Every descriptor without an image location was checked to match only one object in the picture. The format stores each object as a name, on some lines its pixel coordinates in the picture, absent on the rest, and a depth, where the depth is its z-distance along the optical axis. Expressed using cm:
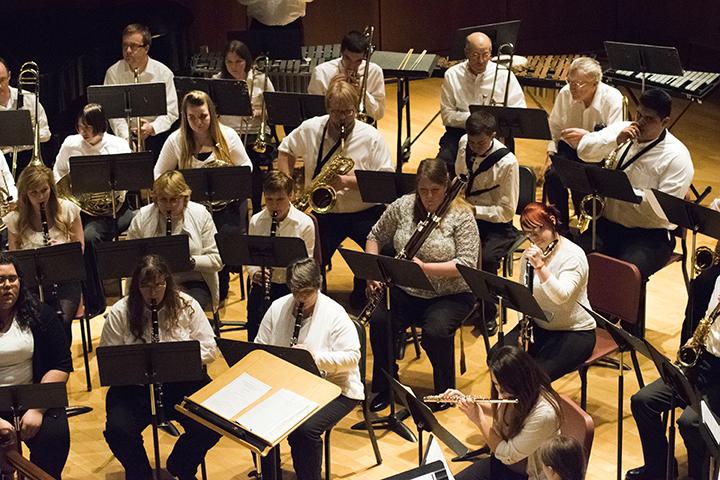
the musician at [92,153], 1434
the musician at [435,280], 1217
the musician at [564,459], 852
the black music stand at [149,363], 986
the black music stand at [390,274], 1109
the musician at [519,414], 935
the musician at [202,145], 1417
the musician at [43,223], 1275
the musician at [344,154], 1406
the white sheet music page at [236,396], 919
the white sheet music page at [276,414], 892
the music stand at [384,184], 1316
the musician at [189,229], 1295
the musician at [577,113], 1515
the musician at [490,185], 1341
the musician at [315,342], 1069
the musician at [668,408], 1046
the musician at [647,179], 1308
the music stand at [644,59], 1669
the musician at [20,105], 1583
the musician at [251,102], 1647
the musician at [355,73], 1641
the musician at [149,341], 1073
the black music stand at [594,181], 1257
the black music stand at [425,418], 920
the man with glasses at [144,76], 1655
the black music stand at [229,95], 1562
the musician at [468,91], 1645
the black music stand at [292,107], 1552
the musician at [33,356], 1051
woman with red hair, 1110
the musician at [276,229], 1275
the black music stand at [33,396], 978
